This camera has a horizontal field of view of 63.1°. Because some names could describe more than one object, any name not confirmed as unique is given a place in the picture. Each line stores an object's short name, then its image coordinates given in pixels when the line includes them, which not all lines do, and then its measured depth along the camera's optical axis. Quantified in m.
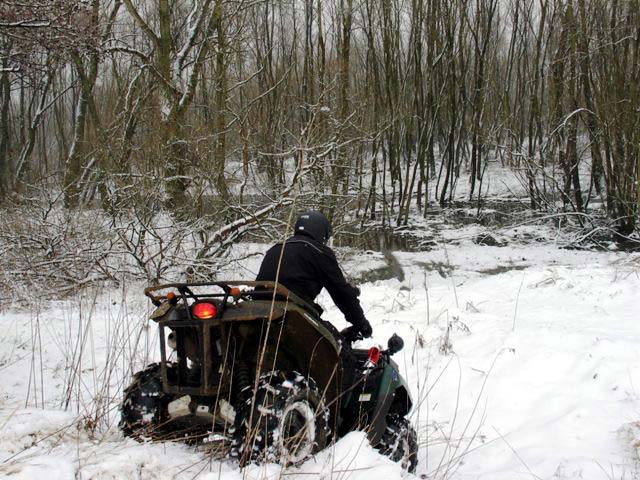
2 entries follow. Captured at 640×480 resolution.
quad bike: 2.36
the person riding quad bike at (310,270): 3.05
